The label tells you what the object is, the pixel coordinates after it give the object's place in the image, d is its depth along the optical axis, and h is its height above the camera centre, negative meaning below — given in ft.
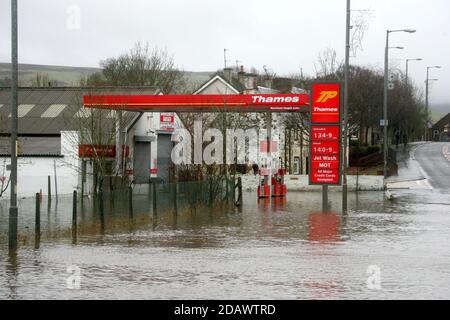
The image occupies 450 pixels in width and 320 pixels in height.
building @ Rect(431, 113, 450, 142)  563.48 +18.39
